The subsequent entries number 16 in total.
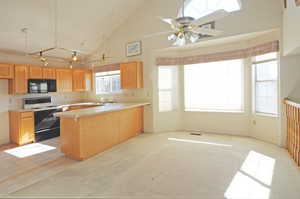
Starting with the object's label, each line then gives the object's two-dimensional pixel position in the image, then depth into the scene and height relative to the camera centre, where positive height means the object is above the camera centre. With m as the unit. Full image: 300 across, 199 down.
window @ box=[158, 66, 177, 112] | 5.07 +0.22
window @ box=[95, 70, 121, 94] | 5.70 +0.46
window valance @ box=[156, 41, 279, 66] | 3.72 +1.02
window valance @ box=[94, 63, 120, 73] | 5.39 +0.91
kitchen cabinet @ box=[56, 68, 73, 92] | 5.21 +0.51
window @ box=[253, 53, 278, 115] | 3.82 +0.23
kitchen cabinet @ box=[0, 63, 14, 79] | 3.94 +0.61
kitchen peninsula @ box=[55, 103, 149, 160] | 3.05 -0.72
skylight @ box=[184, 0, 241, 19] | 4.11 +2.32
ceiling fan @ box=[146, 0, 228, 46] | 2.40 +1.04
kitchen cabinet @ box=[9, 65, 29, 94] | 4.21 +0.39
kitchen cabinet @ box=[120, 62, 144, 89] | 4.89 +0.59
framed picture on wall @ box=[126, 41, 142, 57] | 5.08 +1.43
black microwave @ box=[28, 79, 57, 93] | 4.52 +0.29
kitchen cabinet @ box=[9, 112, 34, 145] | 4.08 -0.78
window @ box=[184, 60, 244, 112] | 4.60 +0.22
